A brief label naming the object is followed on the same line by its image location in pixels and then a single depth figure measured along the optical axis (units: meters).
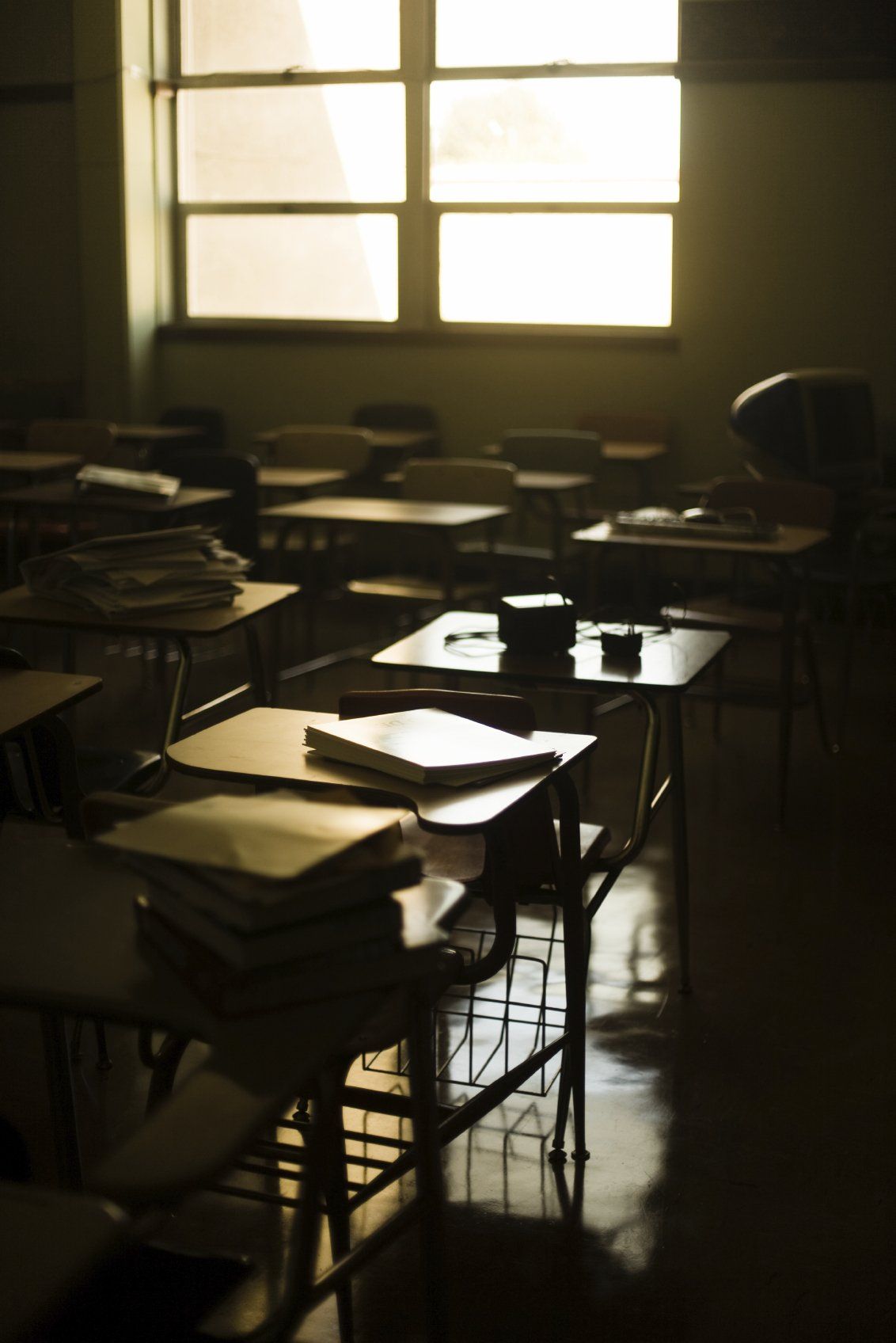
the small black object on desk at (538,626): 2.61
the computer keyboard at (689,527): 3.67
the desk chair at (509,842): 2.02
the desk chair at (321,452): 5.53
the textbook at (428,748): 1.69
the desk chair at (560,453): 6.04
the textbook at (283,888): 1.08
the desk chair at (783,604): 3.59
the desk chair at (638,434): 6.52
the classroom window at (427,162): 6.82
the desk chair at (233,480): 5.04
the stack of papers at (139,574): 2.79
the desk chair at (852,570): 4.36
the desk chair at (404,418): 7.18
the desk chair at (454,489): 4.68
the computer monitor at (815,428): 4.89
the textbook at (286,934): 1.09
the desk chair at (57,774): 2.08
